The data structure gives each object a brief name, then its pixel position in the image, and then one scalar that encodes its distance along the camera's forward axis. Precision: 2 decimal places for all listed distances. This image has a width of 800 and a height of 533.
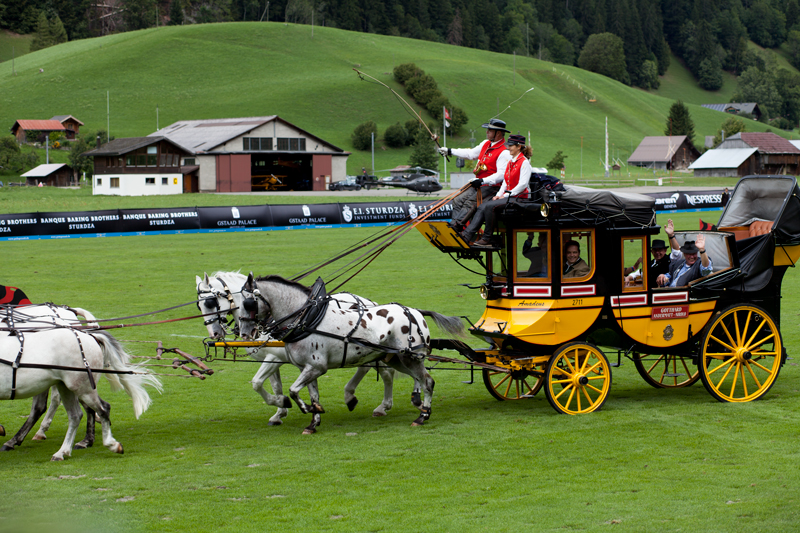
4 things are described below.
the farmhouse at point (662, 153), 123.69
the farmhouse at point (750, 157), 107.62
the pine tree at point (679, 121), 143.00
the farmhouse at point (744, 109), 195.50
